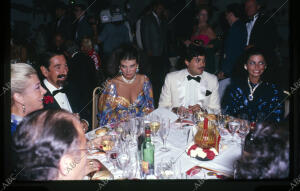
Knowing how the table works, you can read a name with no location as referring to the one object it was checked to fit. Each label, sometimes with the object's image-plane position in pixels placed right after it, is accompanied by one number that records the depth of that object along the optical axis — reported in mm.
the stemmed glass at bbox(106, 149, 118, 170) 1900
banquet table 1910
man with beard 2662
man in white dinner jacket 3326
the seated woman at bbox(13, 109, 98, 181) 1837
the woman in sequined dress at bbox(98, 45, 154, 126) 2900
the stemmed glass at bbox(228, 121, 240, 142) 2324
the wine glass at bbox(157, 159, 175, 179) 1876
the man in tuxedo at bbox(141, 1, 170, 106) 4438
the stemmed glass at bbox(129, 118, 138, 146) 2209
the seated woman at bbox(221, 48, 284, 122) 2873
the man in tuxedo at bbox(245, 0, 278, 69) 3480
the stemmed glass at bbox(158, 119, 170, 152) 2142
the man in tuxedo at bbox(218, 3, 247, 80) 3730
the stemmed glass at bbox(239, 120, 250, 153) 2258
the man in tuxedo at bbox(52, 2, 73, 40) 3719
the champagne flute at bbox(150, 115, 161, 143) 2287
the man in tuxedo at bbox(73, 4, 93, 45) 3975
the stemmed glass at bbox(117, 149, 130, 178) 1816
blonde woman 2258
